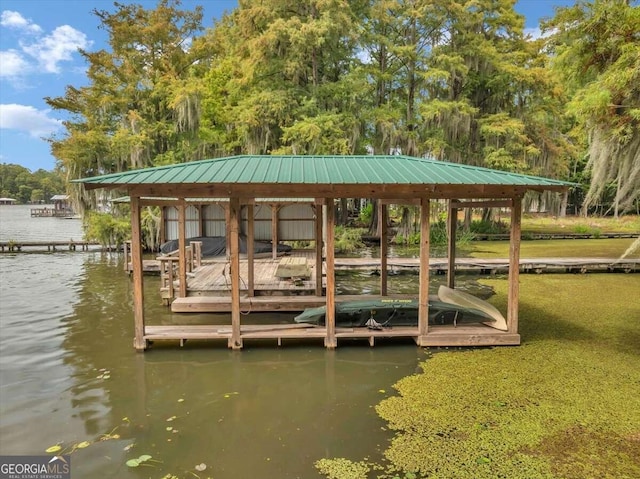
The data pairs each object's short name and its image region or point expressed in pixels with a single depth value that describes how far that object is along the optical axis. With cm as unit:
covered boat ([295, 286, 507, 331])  724
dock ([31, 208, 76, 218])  6156
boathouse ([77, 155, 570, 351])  629
